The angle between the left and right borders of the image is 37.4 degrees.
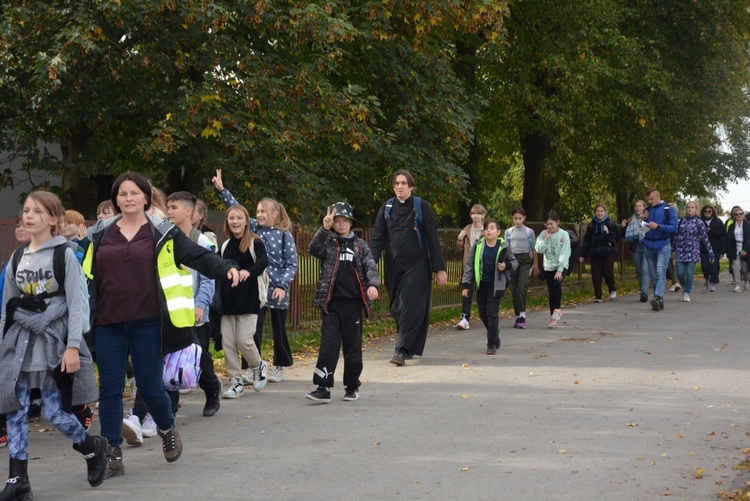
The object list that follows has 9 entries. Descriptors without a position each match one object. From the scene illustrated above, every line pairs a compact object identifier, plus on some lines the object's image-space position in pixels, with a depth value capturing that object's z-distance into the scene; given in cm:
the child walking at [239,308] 959
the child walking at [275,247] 1046
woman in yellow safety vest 647
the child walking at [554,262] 1627
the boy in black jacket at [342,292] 957
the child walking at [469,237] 1554
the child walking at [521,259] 1617
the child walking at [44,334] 611
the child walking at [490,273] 1314
